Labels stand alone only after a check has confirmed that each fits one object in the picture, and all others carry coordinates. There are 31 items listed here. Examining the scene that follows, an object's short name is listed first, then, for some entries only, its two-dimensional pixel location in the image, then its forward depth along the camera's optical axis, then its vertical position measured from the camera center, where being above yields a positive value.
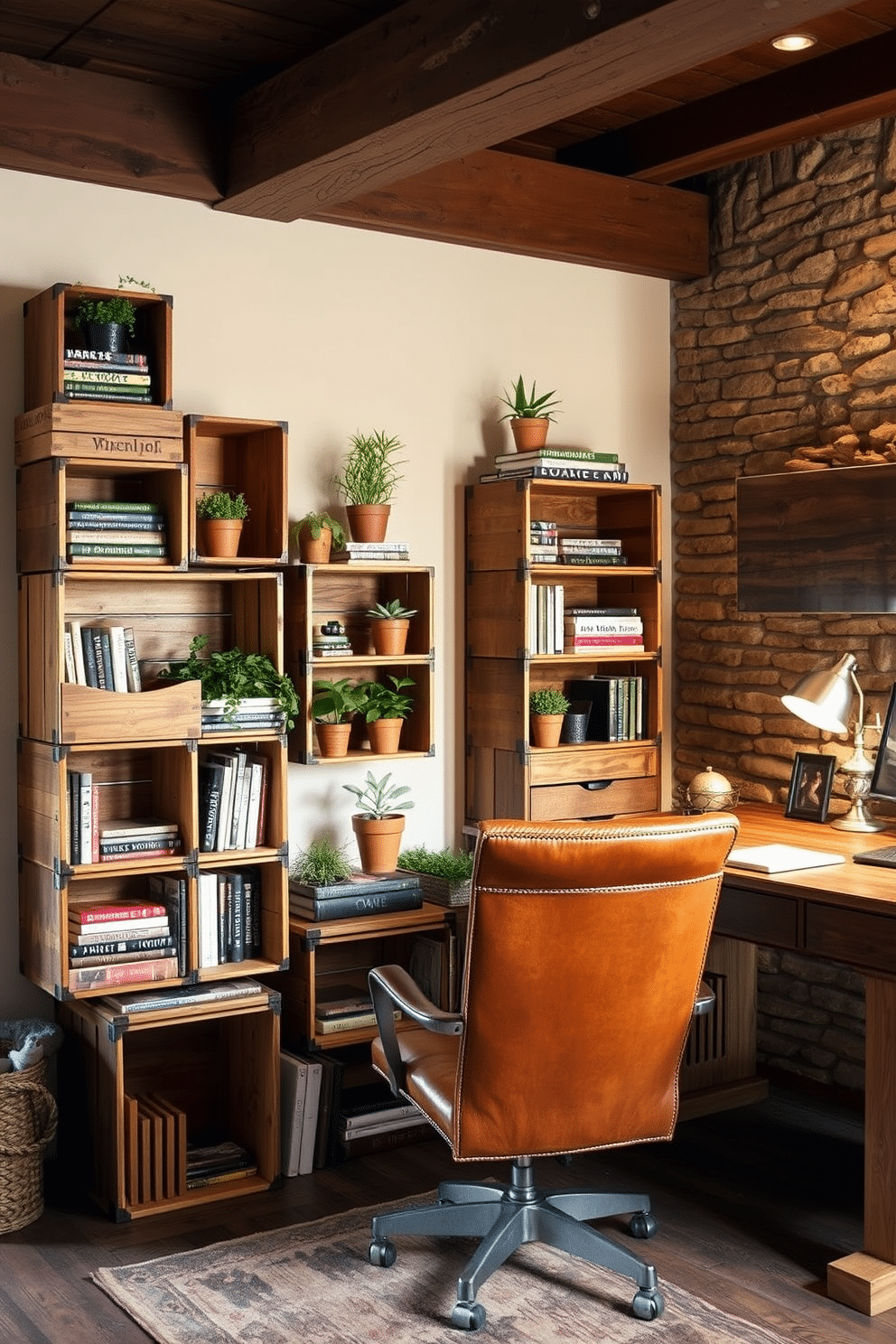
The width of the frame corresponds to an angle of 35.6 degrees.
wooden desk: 2.93 -0.71
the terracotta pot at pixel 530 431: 4.36 +0.62
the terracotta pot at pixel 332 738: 3.98 -0.31
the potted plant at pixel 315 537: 3.95 +0.26
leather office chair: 2.61 -0.74
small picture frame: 3.93 -0.46
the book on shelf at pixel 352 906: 3.85 -0.77
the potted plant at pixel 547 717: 4.31 -0.27
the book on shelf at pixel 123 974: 3.39 -0.84
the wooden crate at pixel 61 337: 3.39 +0.75
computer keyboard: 3.31 -0.55
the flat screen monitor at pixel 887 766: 3.64 -0.37
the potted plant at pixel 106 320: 3.46 +0.77
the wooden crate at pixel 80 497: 3.37 +0.34
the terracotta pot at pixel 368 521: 4.05 +0.32
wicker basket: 3.27 -1.21
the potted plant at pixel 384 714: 4.04 -0.25
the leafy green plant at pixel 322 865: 3.91 -0.68
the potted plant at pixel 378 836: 4.03 -0.60
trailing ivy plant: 3.61 -0.12
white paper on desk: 3.25 -0.55
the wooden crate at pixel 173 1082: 3.41 -1.20
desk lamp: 3.80 -0.22
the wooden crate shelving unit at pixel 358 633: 3.91 -0.01
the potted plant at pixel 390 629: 4.06 +0.00
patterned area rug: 2.81 -1.42
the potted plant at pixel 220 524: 3.70 +0.28
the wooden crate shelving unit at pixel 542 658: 4.29 -0.09
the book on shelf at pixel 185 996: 3.43 -0.92
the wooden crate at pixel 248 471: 3.73 +0.44
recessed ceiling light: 3.67 +1.55
